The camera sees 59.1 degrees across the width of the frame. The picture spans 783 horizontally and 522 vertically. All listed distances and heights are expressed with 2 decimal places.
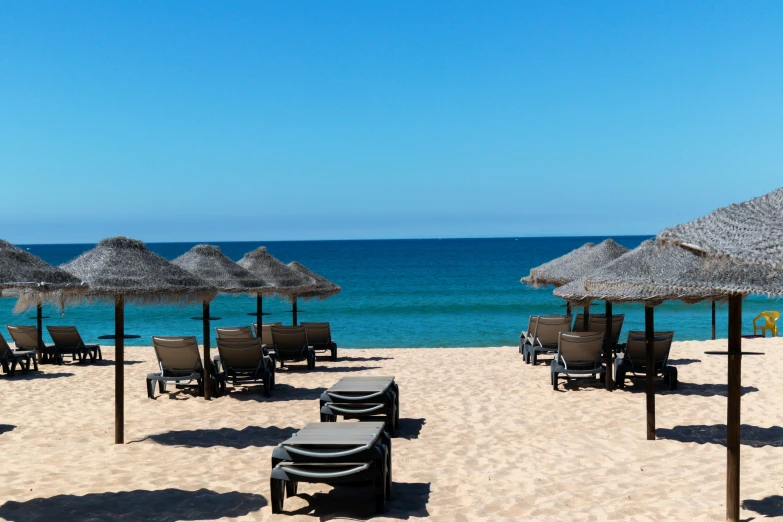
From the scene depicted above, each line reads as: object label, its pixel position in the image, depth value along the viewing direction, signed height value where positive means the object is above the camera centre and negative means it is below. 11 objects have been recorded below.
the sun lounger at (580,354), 9.71 -1.45
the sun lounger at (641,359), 9.65 -1.52
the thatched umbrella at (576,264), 12.45 -0.21
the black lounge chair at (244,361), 9.50 -1.51
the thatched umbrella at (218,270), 10.59 -0.28
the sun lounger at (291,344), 12.02 -1.61
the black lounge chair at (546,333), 12.26 -1.43
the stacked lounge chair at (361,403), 6.94 -1.55
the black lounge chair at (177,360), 9.23 -1.47
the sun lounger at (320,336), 13.51 -1.64
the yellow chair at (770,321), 18.83 -1.88
